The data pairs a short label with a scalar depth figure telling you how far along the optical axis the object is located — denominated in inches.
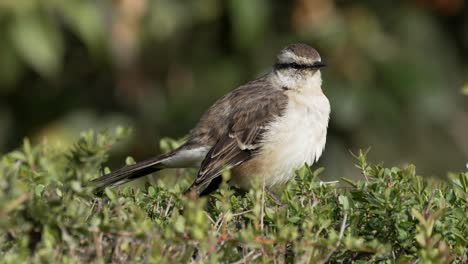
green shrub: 302.0
